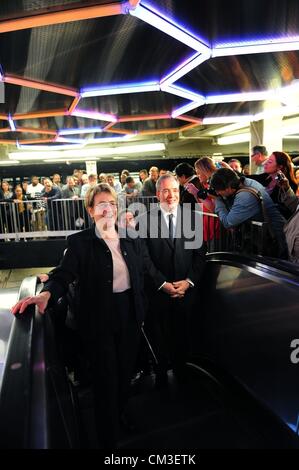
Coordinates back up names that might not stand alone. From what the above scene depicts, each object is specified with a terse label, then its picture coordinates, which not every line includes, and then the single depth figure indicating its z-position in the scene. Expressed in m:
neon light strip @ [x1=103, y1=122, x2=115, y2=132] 10.69
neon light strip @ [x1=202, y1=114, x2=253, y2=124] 9.88
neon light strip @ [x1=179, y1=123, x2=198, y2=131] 11.24
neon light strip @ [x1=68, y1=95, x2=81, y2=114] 7.13
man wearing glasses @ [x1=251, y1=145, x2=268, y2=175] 4.25
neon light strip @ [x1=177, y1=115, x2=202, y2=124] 9.96
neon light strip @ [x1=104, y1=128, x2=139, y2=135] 11.85
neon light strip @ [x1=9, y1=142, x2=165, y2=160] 15.86
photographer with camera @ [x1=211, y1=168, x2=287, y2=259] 2.71
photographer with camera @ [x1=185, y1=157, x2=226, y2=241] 3.59
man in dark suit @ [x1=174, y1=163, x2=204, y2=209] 3.83
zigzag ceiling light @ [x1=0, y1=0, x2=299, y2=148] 3.43
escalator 1.64
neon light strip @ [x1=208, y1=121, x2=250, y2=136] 11.36
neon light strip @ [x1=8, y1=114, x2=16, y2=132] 8.53
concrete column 8.95
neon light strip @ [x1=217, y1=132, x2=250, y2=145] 13.01
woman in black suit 1.91
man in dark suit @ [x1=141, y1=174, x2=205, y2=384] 2.49
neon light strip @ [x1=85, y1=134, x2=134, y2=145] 13.93
